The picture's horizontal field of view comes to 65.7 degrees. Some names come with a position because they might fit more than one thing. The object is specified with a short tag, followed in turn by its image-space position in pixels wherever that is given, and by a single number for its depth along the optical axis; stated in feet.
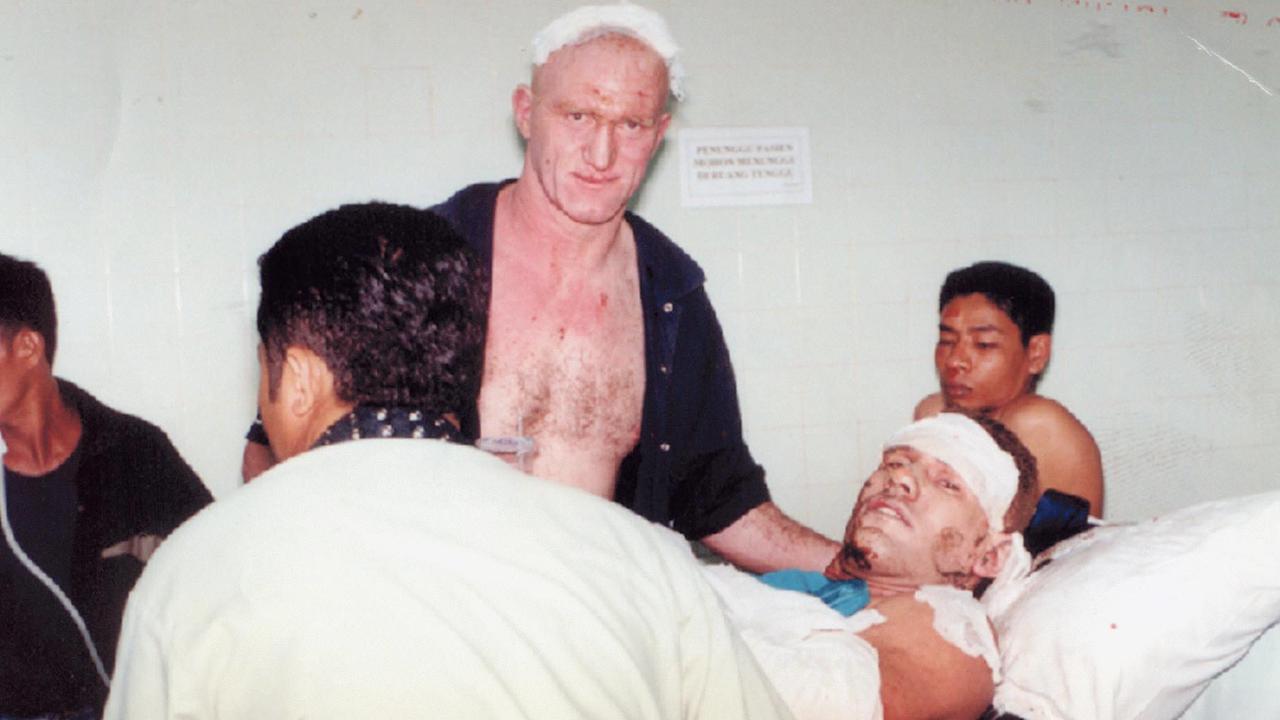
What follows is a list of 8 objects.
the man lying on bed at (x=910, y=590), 4.85
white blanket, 4.68
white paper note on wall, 8.71
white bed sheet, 5.37
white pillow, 5.05
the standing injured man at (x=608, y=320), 7.05
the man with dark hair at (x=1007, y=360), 8.16
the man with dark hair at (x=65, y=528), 6.35
